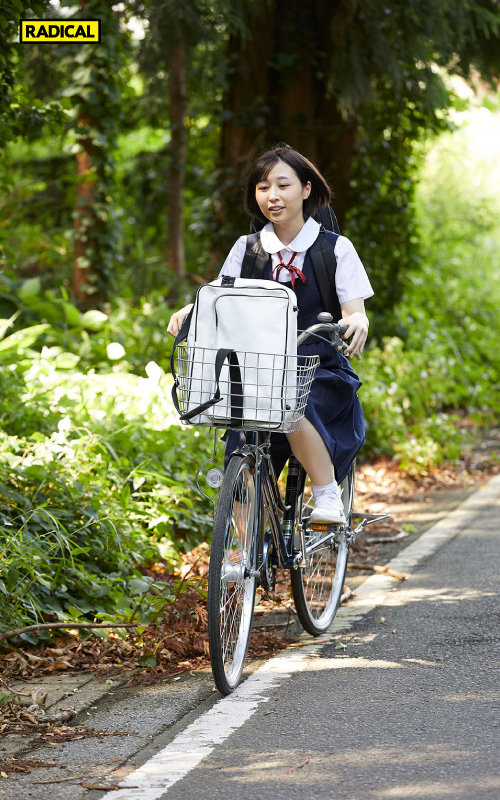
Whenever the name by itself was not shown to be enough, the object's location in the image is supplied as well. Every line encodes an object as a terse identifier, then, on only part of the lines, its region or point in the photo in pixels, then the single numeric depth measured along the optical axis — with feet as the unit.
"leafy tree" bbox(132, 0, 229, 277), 50.18
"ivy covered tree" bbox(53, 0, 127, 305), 59.77
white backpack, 24.32
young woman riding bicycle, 28.07
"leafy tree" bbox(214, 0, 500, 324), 54.39
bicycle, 24.73
